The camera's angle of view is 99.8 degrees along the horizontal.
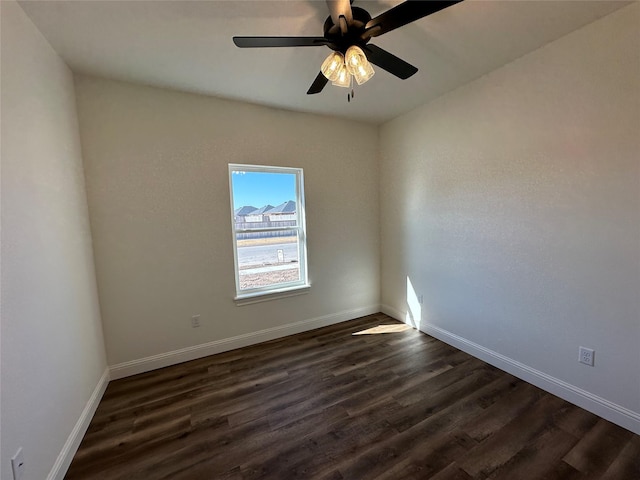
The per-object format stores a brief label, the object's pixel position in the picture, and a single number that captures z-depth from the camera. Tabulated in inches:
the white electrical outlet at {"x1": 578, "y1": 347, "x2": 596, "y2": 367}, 73.2
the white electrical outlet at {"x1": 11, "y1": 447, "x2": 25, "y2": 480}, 45.1
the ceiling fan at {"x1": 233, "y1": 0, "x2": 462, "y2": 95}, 48.8
